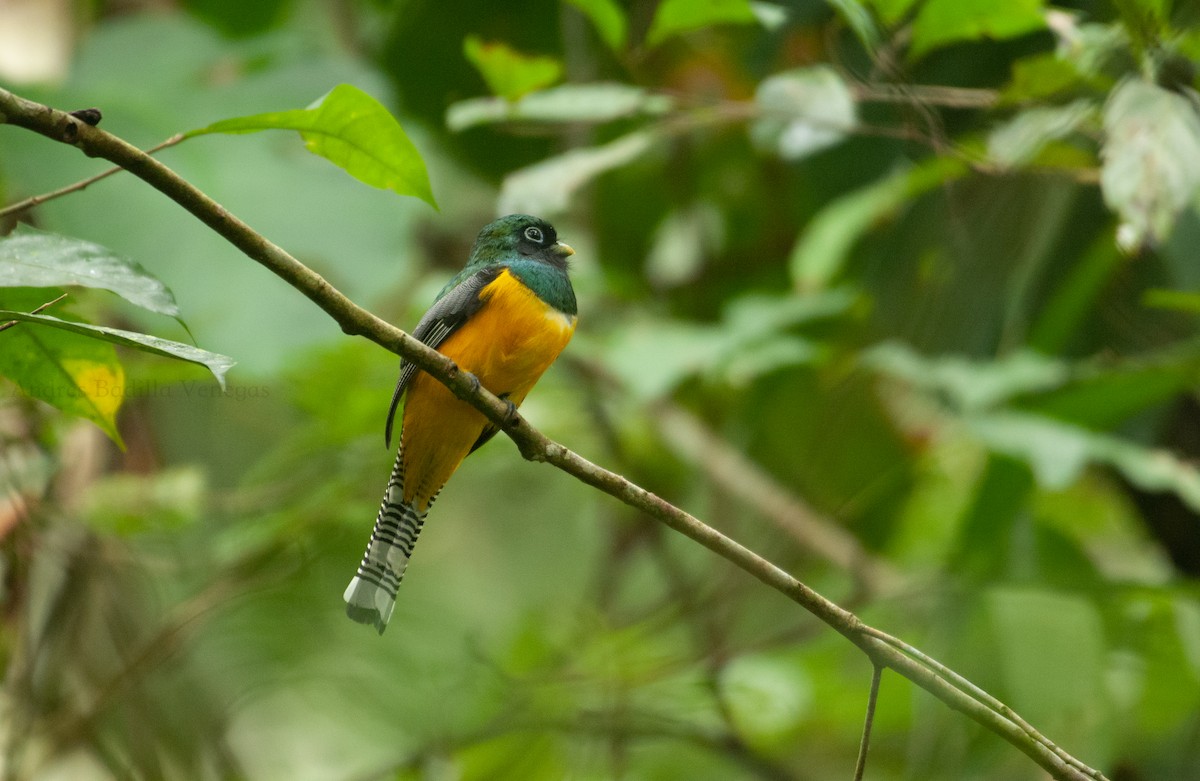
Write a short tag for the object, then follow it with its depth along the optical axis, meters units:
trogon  6.00
